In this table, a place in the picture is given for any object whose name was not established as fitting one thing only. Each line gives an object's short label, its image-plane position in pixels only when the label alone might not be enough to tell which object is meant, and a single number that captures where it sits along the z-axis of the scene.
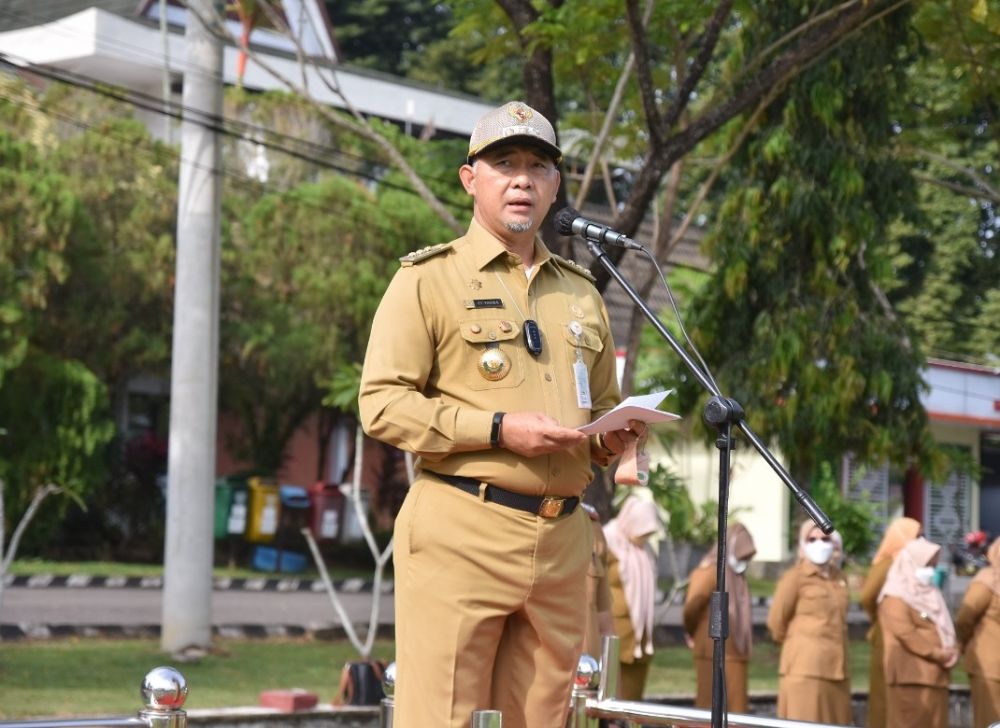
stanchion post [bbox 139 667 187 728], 4.81
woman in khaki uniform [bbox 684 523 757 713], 11.31
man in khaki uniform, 3.87
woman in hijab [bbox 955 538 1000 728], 11.01
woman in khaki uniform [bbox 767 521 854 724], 10.45
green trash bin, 23.39
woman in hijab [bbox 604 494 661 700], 11.16
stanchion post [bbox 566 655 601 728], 5.71
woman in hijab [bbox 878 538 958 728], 10.59
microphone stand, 4.08
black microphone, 4.47
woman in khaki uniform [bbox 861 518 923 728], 11.48
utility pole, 13.50
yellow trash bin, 23.30
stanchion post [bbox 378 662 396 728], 5.77
